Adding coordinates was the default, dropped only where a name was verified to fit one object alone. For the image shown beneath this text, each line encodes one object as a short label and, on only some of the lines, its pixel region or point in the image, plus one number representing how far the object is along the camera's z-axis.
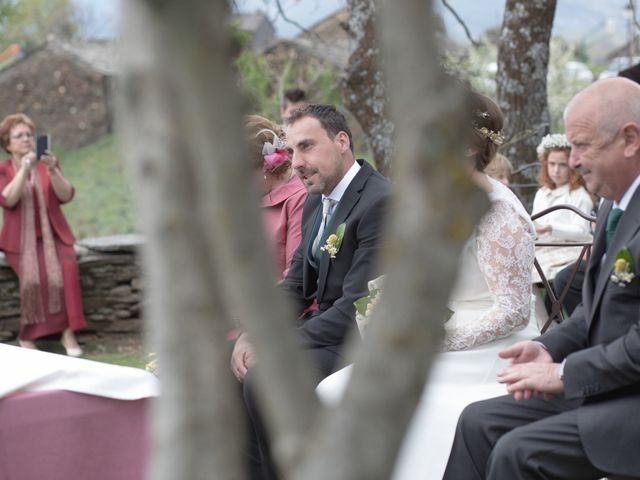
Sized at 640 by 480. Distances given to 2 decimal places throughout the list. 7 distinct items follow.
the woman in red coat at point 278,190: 5.00
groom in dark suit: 4.14
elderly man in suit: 2.90
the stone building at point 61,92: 32.78
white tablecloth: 3.69
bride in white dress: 3.58
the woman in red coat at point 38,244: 8.43
